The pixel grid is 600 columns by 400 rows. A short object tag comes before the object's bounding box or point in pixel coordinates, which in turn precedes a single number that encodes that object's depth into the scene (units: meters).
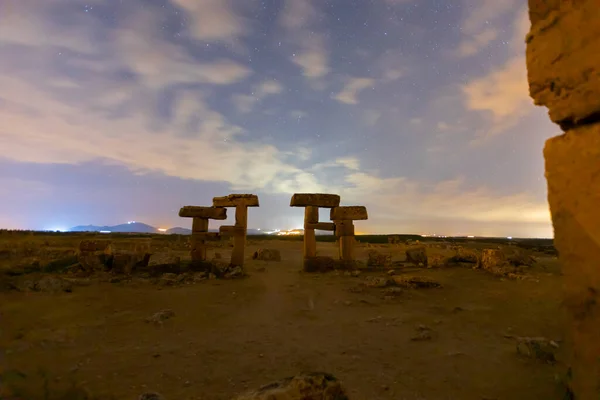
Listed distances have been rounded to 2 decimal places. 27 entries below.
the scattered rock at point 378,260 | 14.97
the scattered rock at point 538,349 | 4.61
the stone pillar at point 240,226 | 13.34
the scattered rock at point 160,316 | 6.69
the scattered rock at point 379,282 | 10.05
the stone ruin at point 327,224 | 13.56
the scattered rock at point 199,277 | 11.13
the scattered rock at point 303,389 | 2.63
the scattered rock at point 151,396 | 3.07
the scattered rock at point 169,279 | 10.38
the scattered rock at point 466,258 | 14.82
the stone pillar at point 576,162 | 2.19
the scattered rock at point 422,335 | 5.72
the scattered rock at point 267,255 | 18.03
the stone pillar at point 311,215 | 13.56
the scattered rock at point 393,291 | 9.10
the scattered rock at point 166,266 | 12.22
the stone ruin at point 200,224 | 13.73
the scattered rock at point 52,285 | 8.77
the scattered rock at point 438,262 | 13.92
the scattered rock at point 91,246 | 13.77
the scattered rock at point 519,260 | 13.81
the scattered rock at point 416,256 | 15.33
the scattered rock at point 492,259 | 12.68
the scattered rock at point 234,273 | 11.68
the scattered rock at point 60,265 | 12.34
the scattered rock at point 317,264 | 13.48
